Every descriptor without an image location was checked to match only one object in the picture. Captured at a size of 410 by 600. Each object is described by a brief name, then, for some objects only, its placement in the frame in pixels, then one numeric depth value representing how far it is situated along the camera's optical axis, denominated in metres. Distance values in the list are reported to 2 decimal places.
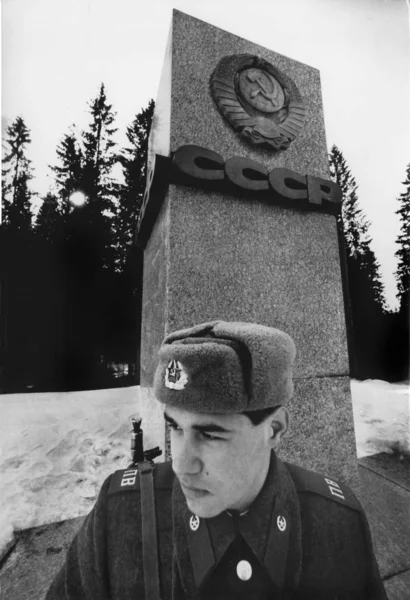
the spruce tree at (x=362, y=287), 9.02
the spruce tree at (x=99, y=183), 8.88
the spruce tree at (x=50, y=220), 8.75
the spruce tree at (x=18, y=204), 7.26
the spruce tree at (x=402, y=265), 9.61
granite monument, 2.30
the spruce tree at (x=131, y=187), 9.82
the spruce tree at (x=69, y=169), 11.19
